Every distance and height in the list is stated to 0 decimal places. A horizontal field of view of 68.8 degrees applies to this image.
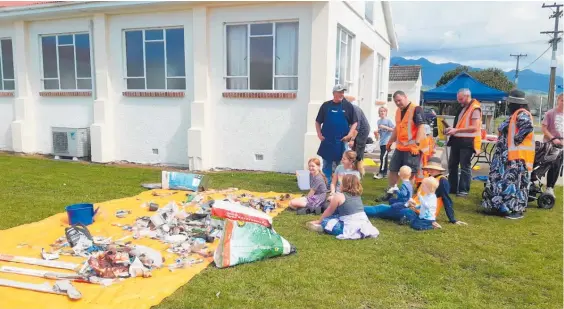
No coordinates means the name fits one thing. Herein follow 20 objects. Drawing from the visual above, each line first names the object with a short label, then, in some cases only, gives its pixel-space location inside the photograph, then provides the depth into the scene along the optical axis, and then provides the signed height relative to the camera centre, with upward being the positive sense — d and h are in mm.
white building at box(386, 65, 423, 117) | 28641 +2439
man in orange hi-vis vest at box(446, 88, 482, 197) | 7449 -457
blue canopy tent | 14641 +864
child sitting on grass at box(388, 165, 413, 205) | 6145 -1081
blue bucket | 5727 -1449
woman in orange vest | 6332 -777
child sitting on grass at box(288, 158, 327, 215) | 6535 -1321
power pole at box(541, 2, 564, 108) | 32531 +6206
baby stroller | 7141 -801
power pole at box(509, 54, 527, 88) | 53775 +5990
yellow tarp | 3547 -1631
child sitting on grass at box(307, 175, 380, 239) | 5348 -1340
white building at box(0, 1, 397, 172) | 10234 +1008
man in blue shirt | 7598 -234
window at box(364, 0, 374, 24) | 14102 +3549
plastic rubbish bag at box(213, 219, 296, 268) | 4320 -1425
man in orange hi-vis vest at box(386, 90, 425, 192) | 6766 -293
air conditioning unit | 12305 -967
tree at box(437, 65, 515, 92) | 42219 +4022
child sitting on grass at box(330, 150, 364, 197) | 6332 -861
